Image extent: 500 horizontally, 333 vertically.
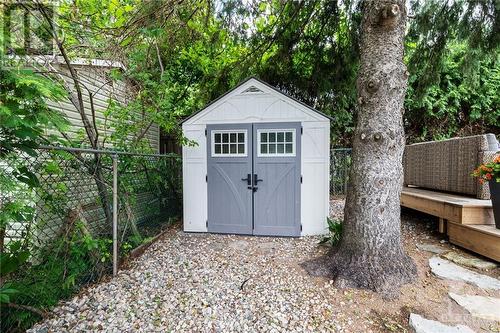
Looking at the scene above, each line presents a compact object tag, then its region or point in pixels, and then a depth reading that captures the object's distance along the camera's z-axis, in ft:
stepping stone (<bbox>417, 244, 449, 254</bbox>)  11.27
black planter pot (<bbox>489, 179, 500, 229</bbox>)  9.71
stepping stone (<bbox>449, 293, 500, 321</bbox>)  7.08
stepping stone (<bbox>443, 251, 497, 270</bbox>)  9.59
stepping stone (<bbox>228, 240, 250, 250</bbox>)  13.05
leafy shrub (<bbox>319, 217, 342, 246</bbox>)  10.98
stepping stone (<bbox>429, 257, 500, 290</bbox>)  8.53
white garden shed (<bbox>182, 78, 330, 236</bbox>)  14.25
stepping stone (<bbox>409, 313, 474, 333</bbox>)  6.60
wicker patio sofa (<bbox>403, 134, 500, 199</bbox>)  11.60
